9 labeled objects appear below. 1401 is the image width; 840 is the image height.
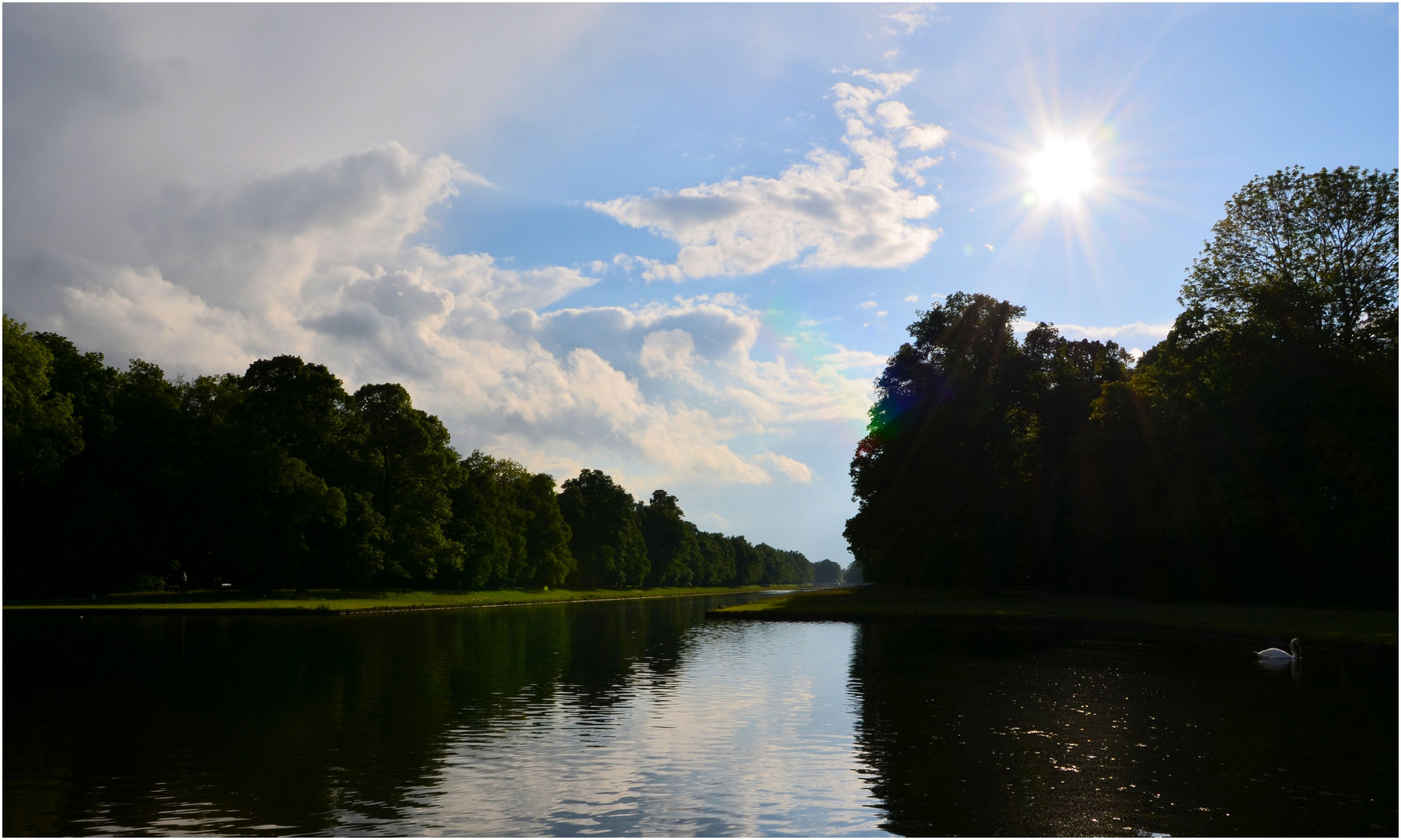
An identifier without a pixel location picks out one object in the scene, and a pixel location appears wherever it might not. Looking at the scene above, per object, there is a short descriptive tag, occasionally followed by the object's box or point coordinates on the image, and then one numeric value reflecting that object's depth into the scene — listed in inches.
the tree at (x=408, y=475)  2893.7
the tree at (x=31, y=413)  2042.3
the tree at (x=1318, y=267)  1722.4
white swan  1057.5
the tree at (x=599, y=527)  5177.2
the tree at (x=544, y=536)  4215.1
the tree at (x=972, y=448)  2596.0
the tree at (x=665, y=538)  6697.8
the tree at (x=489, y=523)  3334.2
